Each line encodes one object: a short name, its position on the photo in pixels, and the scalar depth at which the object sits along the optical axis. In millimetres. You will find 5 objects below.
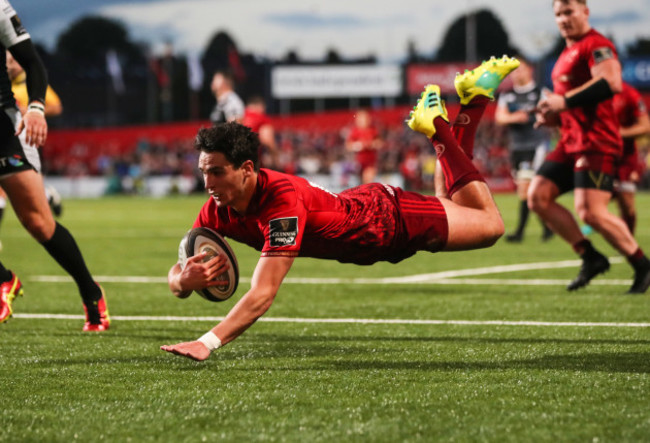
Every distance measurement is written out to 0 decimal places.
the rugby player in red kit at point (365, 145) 23531
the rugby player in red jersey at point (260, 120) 15412
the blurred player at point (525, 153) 13938
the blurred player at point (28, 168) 5543
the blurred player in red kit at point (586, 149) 7285
